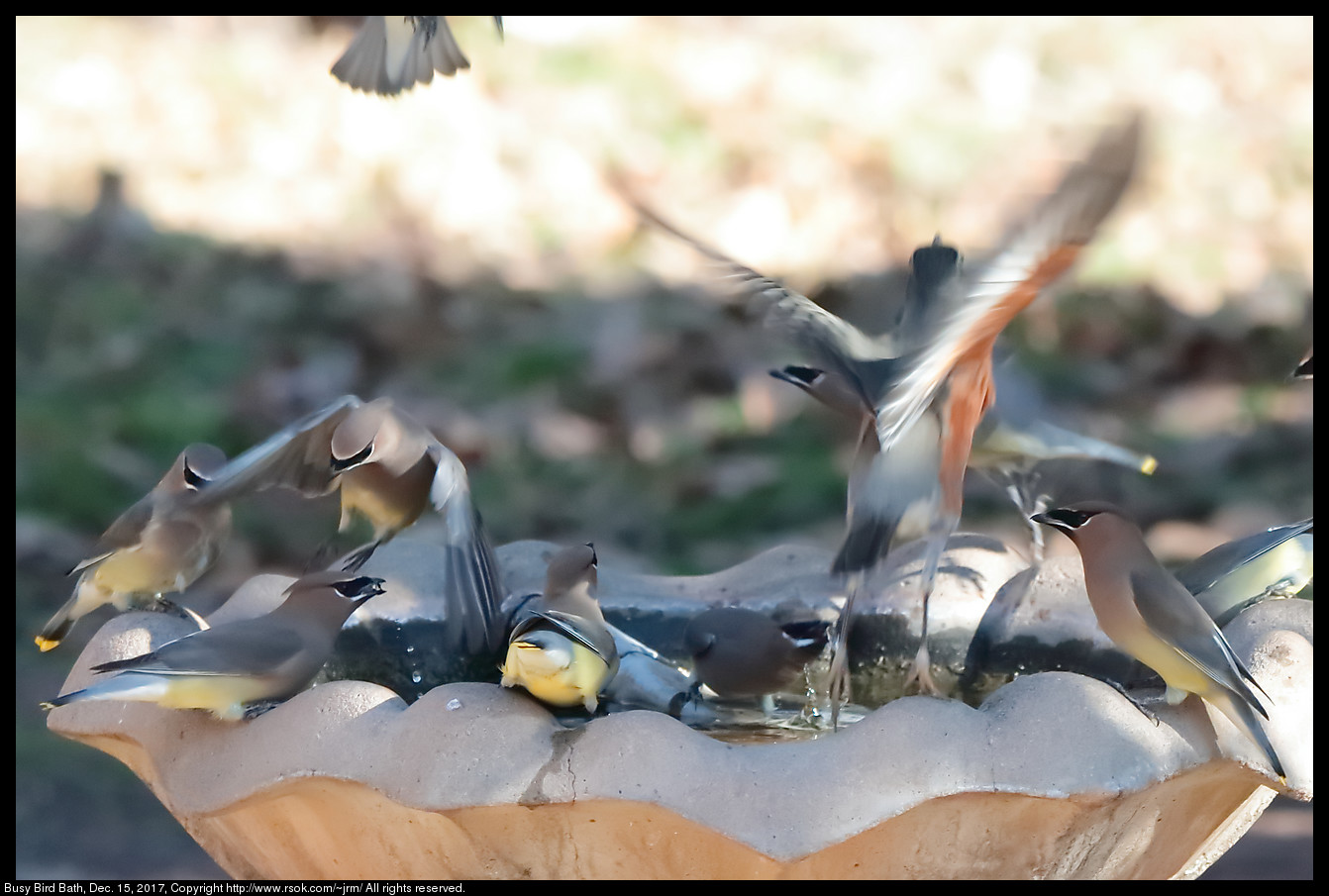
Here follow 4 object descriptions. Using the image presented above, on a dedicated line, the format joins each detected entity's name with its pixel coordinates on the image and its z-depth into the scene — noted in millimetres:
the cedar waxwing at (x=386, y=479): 5590
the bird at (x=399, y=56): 7820
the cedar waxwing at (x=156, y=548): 5668
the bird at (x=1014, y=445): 6520
